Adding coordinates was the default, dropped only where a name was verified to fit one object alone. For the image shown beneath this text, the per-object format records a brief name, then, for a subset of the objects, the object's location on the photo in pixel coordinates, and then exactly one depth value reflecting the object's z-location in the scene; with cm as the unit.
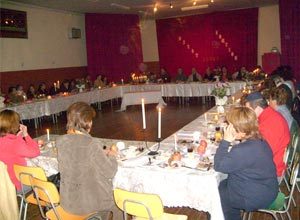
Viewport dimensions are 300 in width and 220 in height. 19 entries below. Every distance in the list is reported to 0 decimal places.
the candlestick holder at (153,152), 327
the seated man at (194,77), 1234
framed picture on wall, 954
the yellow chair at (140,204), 213
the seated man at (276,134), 298
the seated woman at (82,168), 254
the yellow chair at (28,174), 279
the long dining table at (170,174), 261
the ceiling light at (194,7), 1114
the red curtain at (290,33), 1120
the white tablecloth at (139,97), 1084
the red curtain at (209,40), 1389
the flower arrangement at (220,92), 565
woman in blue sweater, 239
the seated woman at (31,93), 972
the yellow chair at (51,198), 263
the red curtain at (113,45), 1330
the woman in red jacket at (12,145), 316
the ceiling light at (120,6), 1103
